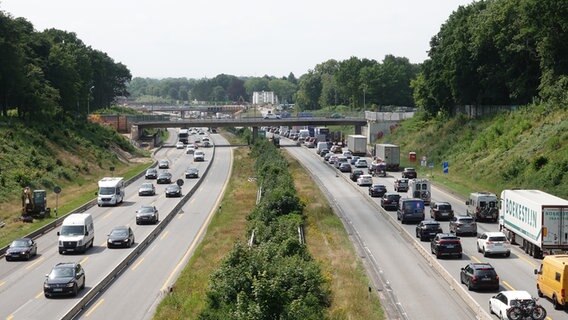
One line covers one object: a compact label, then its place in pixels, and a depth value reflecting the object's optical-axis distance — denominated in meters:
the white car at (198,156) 131.45
